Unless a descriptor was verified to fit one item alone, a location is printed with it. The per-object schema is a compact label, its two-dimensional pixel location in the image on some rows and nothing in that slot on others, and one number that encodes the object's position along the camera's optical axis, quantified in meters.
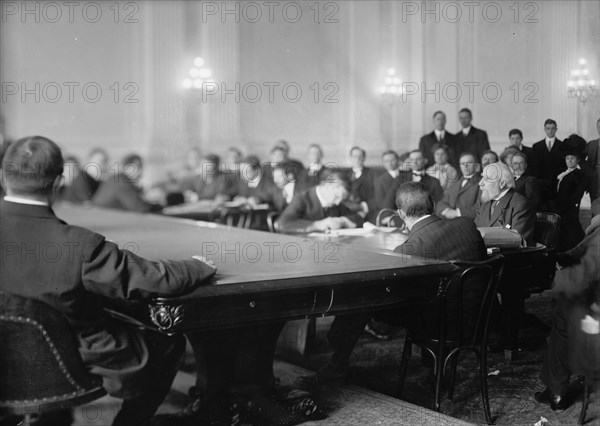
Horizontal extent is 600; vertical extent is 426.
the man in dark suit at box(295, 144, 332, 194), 7.14
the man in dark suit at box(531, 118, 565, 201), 3.95
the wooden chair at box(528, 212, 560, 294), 3.89
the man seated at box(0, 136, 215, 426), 2.82
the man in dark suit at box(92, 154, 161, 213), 7.52
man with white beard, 4.13
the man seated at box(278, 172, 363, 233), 5.70
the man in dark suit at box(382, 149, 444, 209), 4.62
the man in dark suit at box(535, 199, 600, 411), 3.45
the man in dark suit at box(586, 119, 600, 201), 3.75
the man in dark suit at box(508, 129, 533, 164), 4.09
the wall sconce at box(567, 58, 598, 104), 3.79
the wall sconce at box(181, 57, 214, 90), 8.75
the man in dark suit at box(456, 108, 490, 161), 4.35
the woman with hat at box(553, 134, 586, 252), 3.81
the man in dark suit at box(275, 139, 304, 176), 7.51
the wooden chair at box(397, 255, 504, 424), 3.65
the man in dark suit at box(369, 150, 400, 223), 5.12
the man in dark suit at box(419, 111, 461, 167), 4.53
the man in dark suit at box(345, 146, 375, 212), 5.55
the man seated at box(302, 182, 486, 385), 3.81
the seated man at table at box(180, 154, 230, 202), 8.89
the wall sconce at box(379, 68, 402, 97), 5.16
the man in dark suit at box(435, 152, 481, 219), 4.45
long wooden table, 2.91
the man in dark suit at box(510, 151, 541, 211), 4.10
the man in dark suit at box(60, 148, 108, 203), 7.21
